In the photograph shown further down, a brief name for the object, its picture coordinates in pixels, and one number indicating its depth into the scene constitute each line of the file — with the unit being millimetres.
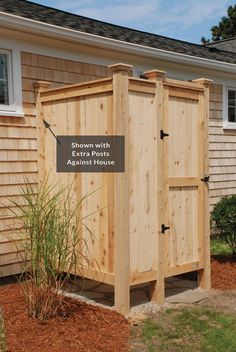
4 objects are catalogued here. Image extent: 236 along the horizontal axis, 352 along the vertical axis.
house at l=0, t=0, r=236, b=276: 6039
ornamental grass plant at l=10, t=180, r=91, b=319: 4375
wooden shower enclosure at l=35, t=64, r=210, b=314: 4762
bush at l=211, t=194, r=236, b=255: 6992
